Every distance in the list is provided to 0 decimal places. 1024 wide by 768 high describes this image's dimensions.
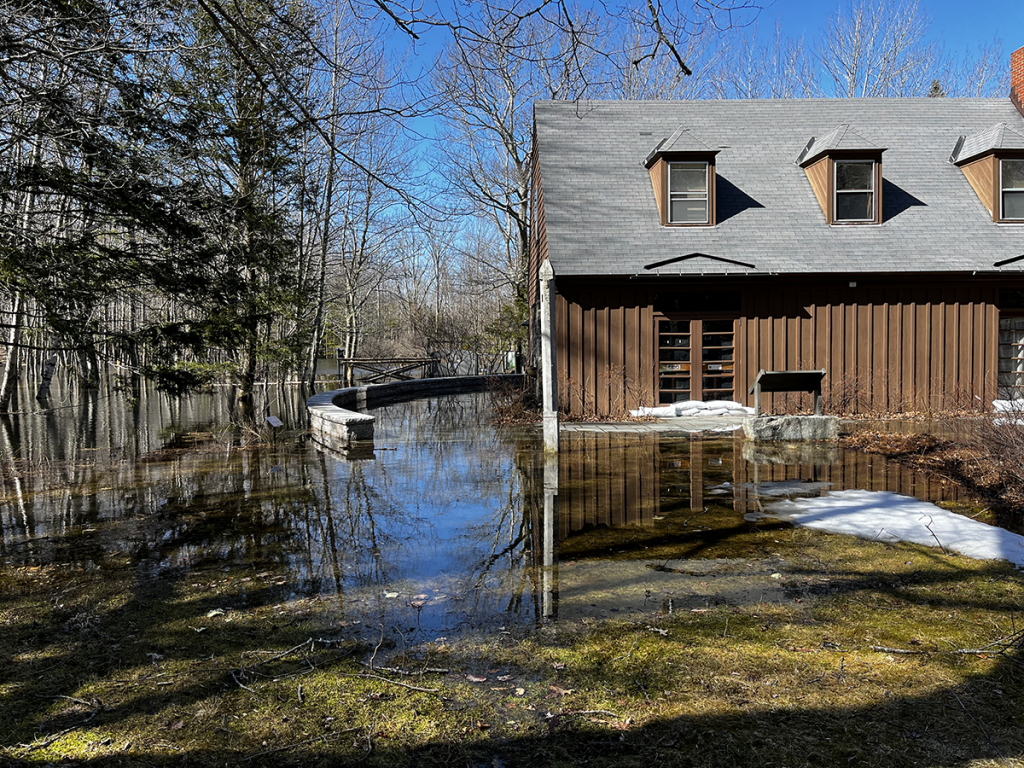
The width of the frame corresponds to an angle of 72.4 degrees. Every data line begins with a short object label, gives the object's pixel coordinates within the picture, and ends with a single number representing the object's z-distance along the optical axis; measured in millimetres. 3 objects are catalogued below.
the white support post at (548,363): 10117
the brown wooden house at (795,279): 14148
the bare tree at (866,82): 30953
